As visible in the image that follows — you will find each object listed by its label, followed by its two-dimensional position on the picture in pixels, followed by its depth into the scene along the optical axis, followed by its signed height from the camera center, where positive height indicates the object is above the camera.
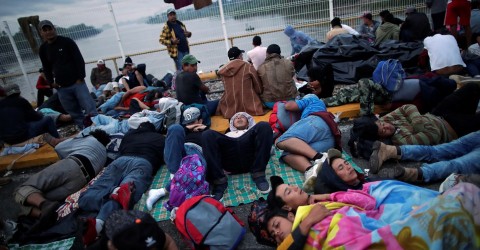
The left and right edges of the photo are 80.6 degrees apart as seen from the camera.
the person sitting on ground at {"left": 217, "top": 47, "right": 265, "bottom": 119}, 4.41 -0.96
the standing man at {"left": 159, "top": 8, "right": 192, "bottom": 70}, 7.13 -0.02
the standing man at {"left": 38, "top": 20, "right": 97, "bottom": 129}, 4.45 -0.22
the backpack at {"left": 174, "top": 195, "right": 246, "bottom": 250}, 2.12 -1.39
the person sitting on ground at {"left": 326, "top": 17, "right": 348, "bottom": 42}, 6.32 -0.47
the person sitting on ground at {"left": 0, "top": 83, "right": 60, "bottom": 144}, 4.19 -0.88
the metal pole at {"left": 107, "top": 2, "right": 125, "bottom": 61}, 7.90 +0.40
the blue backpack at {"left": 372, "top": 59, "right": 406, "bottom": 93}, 3.62 -0.91
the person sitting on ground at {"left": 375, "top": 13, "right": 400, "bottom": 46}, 5.95 -0.64
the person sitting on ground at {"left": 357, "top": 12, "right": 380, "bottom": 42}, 7.12 -0.54
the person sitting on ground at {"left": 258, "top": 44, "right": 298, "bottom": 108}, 4.45 -0.90
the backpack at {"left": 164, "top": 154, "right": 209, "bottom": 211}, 2.68 -1.36
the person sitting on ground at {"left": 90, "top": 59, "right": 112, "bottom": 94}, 7.80 -0.72
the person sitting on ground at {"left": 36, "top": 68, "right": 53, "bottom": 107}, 7.12 -0.77
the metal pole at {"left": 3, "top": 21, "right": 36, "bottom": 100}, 7.52 +0.12
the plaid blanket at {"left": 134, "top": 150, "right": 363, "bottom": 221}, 2.79 -1.59
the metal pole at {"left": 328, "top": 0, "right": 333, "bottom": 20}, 7.50 +0.03
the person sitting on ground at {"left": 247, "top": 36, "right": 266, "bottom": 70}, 5.70 -0.64
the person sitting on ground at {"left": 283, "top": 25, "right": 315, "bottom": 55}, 7.18 -0.57
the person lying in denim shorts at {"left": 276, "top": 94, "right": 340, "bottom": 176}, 2.98 -1.29
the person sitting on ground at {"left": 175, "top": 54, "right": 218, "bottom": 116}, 4.54 -0.79
